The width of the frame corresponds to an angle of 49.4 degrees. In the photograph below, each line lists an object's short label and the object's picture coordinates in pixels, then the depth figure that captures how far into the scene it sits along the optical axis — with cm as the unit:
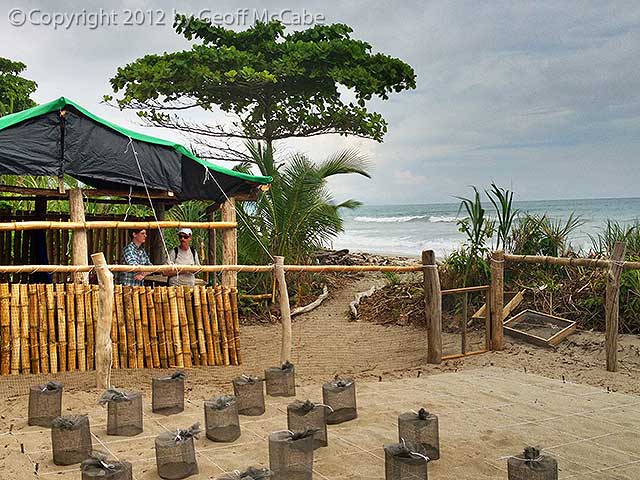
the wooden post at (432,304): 690
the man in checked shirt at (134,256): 697
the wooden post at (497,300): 736
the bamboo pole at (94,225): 563
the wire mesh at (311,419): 416
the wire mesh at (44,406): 455
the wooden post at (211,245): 873
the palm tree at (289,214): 1070
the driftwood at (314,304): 1023
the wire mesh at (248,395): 486
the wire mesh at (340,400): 468
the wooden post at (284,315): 618
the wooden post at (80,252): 612
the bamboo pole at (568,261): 637
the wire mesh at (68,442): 384
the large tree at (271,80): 1349
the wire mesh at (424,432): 394
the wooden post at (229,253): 683
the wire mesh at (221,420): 425
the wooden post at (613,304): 639
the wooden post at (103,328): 541
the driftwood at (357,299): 987
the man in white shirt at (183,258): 724
